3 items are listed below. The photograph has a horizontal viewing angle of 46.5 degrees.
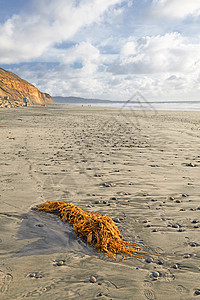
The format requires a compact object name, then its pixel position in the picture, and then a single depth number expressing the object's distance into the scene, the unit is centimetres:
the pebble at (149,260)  362
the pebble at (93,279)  319
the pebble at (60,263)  352
